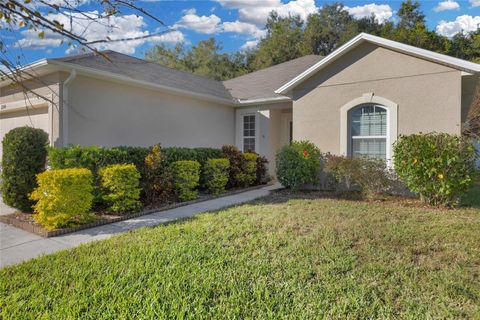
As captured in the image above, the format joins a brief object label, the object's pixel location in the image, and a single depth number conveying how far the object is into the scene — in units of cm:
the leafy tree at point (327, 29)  2945
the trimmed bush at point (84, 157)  676
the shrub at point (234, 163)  1026
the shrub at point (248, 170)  1054
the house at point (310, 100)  789
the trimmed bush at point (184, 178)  827
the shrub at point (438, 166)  677
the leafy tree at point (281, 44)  2981
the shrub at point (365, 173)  822
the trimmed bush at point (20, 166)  672
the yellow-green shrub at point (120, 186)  662
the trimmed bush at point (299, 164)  931
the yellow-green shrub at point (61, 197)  556
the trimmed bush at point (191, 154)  841
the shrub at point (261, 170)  1135
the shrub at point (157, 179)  761
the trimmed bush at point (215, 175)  931
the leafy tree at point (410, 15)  2555
